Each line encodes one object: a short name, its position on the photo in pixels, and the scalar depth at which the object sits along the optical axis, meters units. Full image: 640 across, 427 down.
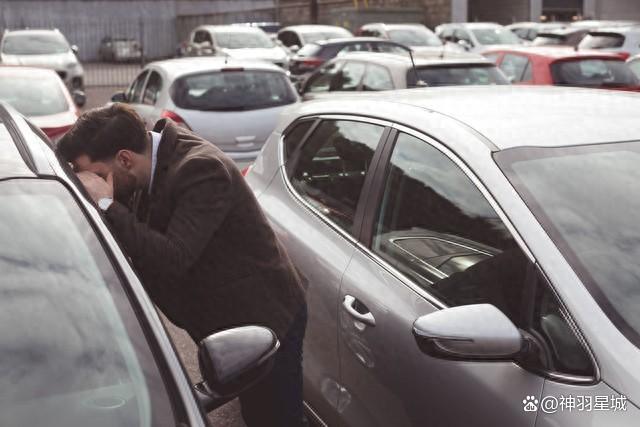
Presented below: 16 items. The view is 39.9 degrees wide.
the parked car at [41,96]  9.12
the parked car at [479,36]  23.89
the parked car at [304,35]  22.91
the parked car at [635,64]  11.80
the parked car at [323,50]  16.50
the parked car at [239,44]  20.23
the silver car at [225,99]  9.33
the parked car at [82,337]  2.07
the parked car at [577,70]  11.02
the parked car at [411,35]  22.42
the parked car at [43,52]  20.31
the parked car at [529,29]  28.98
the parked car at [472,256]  2.28
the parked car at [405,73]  9.34
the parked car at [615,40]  16.31
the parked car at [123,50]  38.19
